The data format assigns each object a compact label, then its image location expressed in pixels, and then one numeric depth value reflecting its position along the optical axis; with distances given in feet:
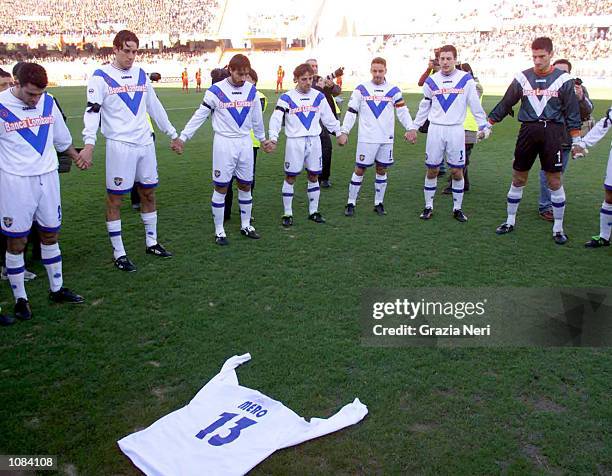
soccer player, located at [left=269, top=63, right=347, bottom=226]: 24.57
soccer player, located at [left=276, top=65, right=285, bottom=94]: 111.65
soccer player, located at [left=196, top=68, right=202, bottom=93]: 116.22
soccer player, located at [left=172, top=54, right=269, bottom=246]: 21.93
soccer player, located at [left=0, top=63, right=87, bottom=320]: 15.31
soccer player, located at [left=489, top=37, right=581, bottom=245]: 21.81
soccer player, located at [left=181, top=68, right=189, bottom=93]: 113.48
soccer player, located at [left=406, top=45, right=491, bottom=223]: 24.64
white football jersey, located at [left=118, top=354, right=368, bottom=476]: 10.52
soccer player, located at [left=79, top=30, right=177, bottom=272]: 18.61
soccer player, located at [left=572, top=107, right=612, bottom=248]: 21.67
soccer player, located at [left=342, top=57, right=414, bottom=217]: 26.14
